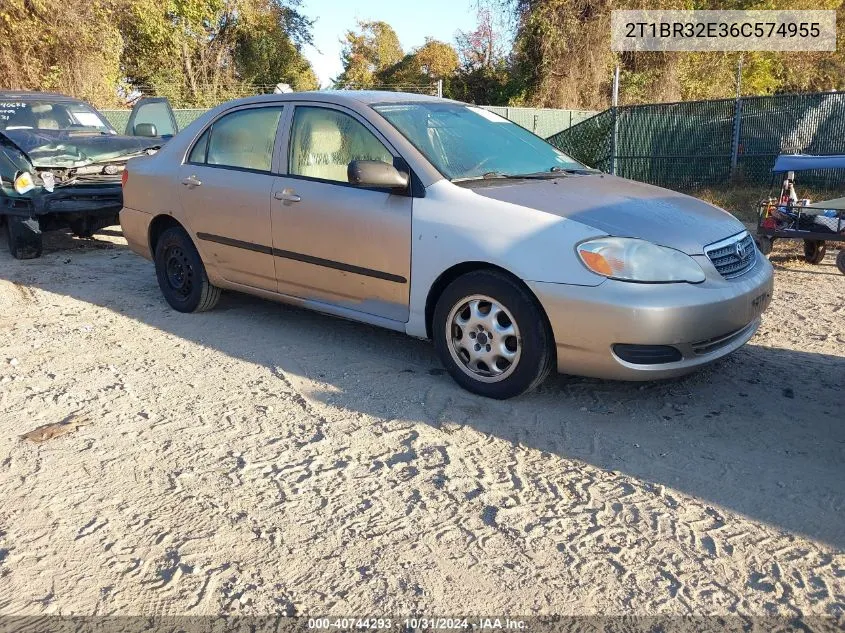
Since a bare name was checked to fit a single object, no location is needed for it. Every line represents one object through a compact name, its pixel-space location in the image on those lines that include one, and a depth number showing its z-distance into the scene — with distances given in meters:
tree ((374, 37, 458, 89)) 45.69
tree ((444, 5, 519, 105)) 28.92
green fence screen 12.25
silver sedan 3.78
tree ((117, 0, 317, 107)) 26.91
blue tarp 7.99
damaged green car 8.39
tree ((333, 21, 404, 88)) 48.91
